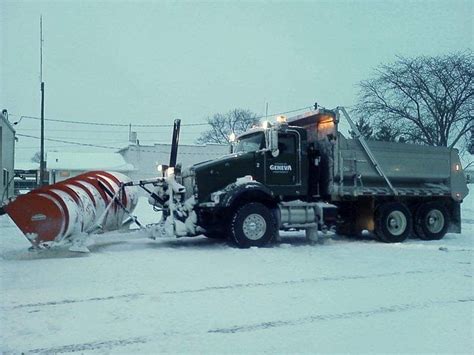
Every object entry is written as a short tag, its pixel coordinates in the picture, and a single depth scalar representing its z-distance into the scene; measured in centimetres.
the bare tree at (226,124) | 6375
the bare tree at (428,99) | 2803
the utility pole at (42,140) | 2667
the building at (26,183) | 4915
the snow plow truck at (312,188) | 1028
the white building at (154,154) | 4562
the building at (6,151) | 2133
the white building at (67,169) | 4559
